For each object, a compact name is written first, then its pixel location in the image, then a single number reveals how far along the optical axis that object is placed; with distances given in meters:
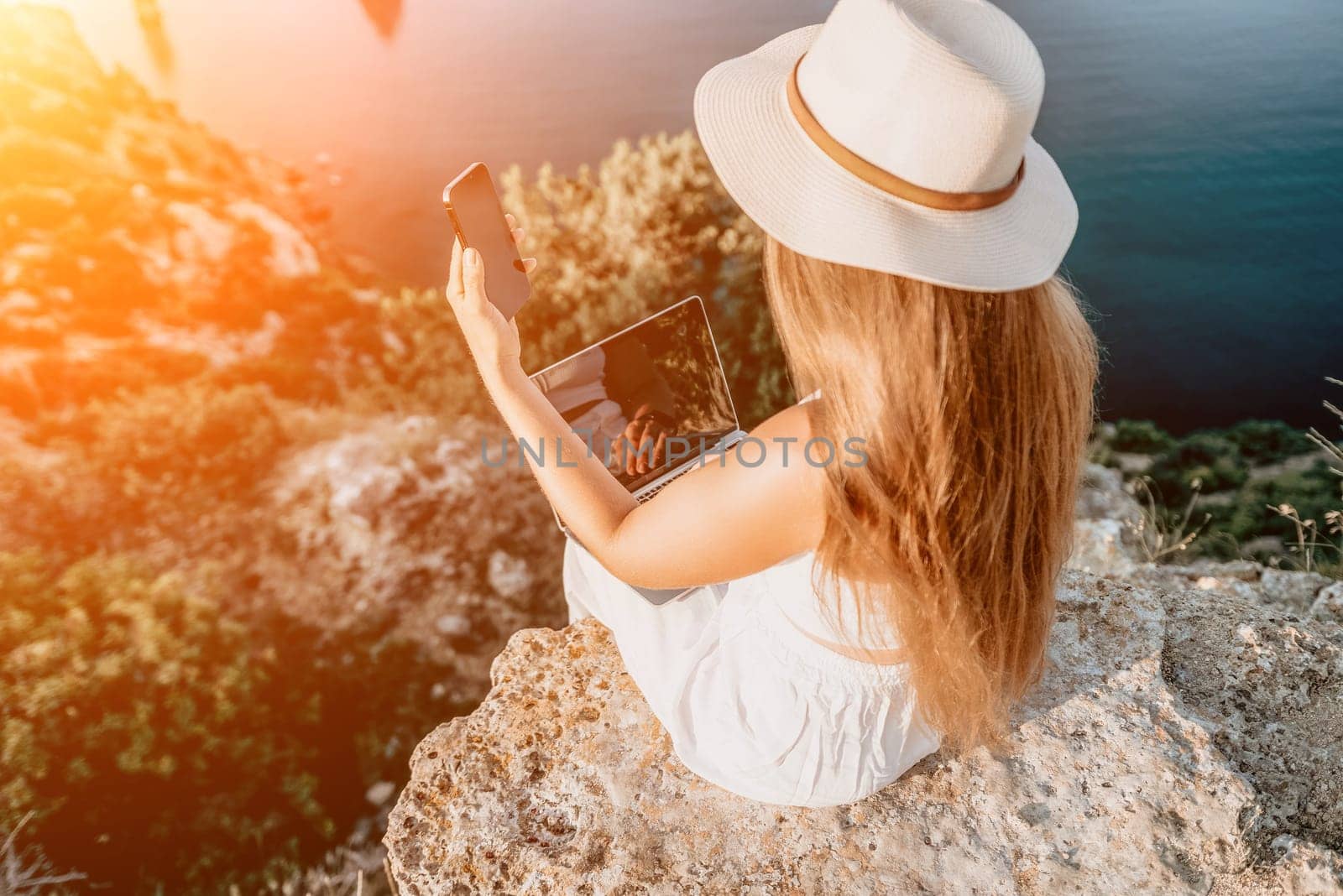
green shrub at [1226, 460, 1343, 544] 4.99
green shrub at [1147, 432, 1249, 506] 5.38
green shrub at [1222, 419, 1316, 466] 5.25
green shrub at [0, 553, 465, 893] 3.30
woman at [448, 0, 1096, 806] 0.90
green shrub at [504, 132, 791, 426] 4.72
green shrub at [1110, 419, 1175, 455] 5.40
